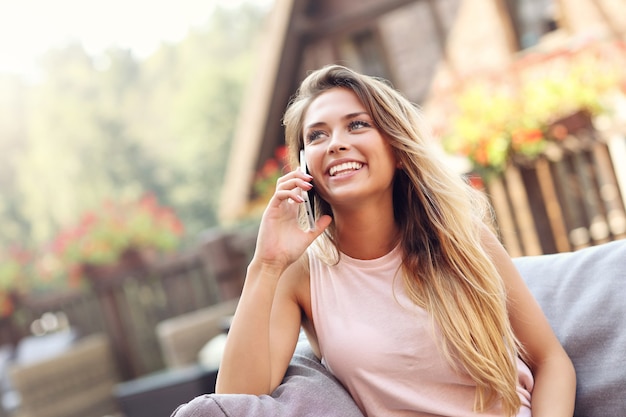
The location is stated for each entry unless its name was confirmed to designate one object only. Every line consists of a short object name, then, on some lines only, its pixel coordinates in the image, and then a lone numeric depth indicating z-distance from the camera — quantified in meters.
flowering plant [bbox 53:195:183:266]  6.70
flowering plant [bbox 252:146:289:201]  6.64
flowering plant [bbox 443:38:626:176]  4.43
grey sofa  1.66
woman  1.75
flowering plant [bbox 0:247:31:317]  7.66
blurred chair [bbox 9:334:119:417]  5.41
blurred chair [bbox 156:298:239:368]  4.39
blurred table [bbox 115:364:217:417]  2.96
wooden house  8.45
